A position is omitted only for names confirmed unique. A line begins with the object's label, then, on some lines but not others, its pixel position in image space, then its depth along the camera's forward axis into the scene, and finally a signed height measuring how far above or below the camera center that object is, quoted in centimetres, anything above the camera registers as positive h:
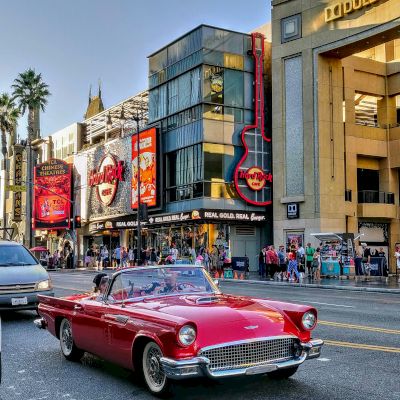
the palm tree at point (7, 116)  7000 +1574
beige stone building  3666 +831
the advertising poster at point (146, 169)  4400 +598
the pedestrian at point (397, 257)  3126 -65
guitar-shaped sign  4066 +623
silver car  1191 -68
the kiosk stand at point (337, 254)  3045 -46
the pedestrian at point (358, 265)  3122 -106
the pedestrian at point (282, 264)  3036 -96
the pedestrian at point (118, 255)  4309 -59
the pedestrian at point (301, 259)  3036 -70
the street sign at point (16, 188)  4694 +478
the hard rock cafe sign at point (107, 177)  4897 +598
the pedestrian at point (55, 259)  5211 -107
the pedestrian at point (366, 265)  3111 -105
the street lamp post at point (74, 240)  5747 +67
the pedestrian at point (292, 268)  2858 -110
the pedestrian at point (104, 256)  4656 -71
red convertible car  570 -86
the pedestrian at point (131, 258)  4378 -83
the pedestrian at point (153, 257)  4109 -72
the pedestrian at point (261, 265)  3353 -109
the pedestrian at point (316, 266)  2979 -104
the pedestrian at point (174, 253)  3626 -40
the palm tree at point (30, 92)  6166 +1631
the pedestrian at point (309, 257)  3020 -59
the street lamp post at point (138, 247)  3485 -4
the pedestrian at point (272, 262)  3023 -83
